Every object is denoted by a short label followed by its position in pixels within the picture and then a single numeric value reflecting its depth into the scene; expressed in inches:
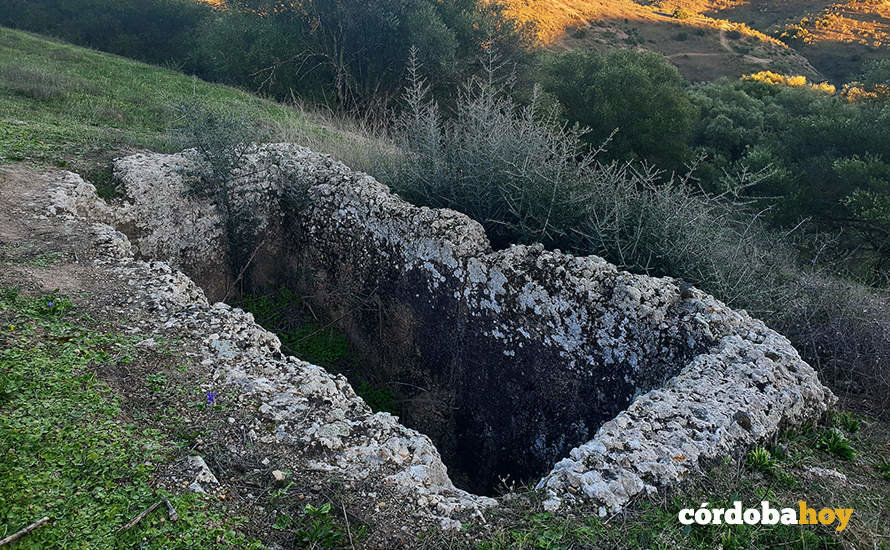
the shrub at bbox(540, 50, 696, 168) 591.8
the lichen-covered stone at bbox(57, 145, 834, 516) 117.1
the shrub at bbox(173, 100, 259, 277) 241.9
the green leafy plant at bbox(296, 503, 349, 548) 95.0
